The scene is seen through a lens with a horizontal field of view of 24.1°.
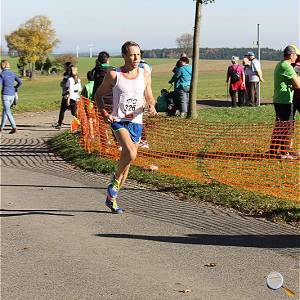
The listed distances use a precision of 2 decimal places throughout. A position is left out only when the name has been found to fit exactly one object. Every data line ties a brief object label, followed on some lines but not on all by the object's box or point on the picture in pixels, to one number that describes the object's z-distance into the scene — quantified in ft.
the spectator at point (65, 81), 56.59
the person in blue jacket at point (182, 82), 61.16
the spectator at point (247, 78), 76.95
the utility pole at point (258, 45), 84.13
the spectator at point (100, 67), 43.11
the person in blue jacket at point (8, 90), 56.90
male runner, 25.45
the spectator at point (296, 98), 39.03
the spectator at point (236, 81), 74.23
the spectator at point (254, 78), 75.64
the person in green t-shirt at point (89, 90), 48.88
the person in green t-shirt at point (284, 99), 33.63
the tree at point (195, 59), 60.13
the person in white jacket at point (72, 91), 55.88
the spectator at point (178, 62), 61.68
